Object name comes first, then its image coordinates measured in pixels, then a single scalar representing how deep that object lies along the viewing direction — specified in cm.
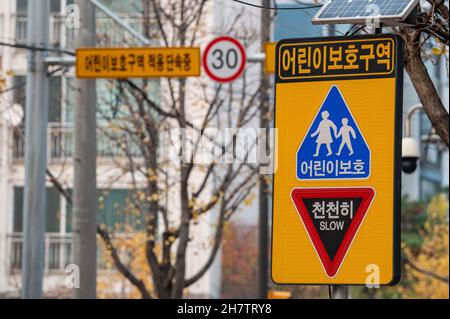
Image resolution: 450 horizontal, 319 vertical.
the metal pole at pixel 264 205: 1986
